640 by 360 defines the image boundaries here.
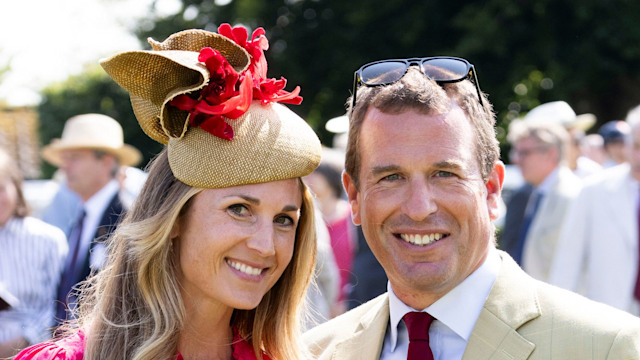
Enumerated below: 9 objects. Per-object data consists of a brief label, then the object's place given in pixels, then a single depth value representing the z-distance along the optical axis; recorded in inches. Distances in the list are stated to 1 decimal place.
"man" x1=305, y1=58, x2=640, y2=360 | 96.0
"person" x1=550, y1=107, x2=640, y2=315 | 202.4
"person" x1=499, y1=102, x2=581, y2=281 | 250.1
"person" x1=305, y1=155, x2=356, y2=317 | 257.4
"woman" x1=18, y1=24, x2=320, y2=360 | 106.9
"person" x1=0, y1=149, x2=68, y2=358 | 208.8
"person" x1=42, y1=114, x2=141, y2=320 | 228.7
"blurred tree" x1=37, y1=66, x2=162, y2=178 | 856.3
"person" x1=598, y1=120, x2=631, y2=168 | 361.4
